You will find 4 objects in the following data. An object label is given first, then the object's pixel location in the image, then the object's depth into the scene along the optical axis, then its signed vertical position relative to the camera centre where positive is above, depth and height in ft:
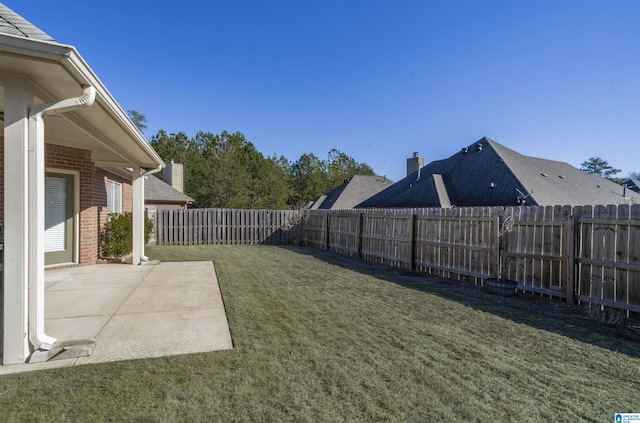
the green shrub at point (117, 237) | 28.17 -2.55
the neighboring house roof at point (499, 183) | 41.70 +3.96
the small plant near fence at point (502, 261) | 19.47 -3.26
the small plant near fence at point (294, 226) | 52.95 -2.84
